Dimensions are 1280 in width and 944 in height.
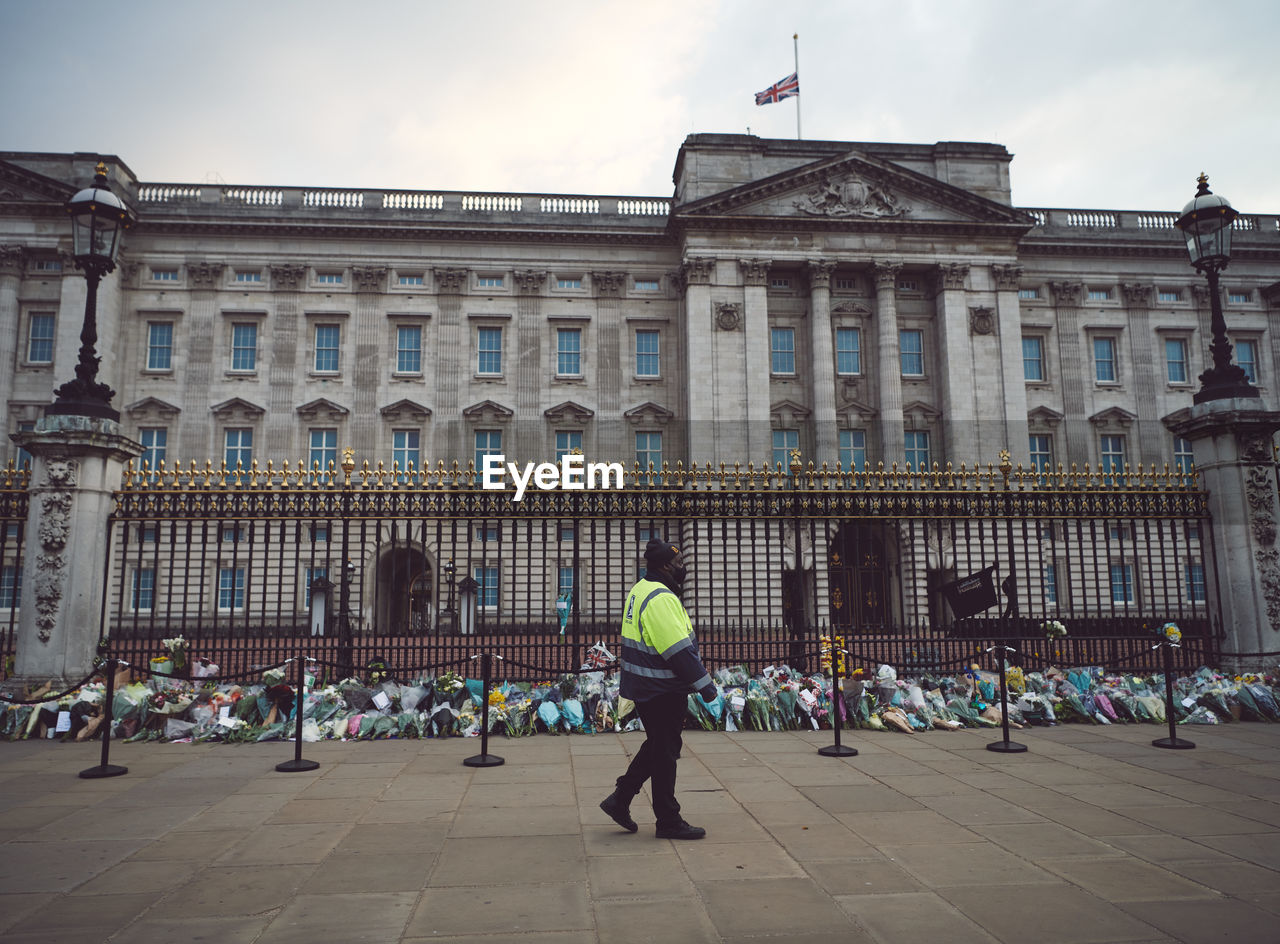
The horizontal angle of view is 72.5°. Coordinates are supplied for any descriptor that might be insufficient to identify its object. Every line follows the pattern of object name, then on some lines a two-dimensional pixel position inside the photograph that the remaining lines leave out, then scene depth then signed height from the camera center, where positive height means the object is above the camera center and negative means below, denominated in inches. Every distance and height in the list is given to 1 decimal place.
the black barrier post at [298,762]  337.1 -66.1
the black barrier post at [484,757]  343.9 -66.4
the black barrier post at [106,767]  322.0 -65.3
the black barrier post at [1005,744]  363.9 -68.0
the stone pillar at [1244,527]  470.6 +28.5
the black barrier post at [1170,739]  369.4 -67.5
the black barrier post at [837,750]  360.5 -68.1
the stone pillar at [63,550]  423.2 +21.8
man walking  240.8 -28.3
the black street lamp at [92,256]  438.9 +172.2
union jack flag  1430.9 +804.3
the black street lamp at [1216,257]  487.5 +181.6
